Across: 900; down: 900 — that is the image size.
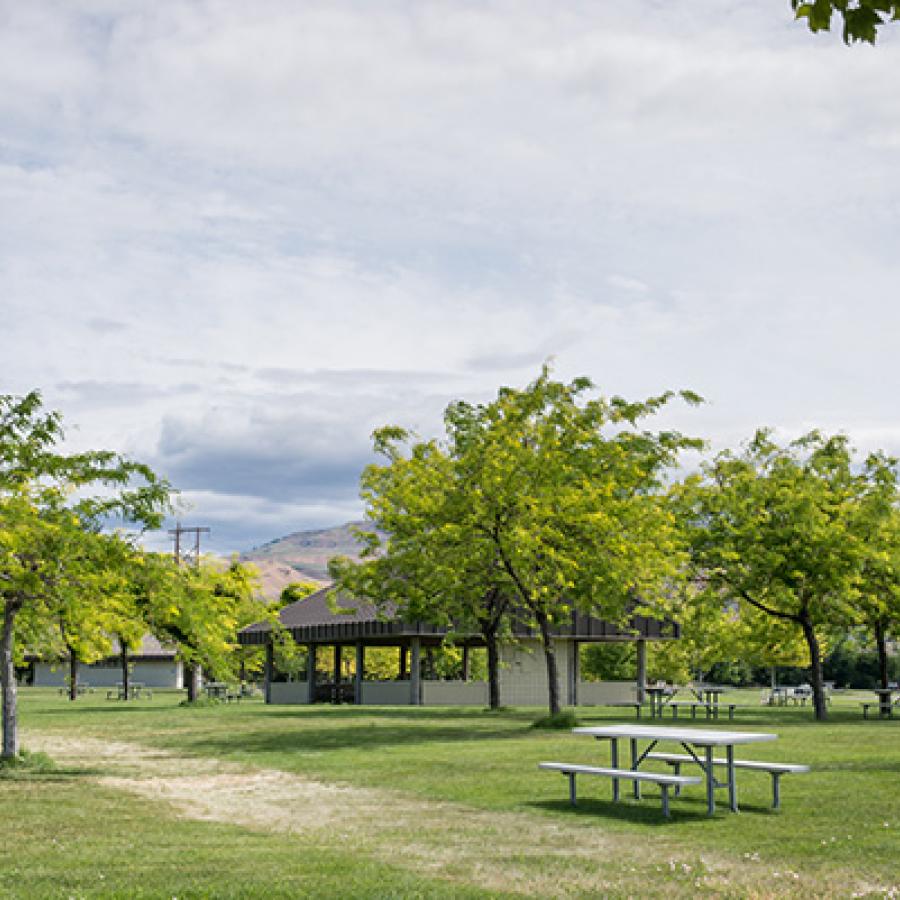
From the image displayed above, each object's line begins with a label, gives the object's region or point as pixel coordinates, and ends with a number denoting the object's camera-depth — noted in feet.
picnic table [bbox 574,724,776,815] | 41.83
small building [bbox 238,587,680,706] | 143.74
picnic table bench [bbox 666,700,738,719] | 108.69
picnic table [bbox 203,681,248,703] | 170.70
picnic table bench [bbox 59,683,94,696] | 219.20
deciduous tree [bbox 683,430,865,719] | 102.47
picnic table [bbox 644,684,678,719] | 107.04
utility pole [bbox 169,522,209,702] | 138.90
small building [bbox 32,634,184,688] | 296.30
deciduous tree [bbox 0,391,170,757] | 55.88
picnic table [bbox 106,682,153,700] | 188.97
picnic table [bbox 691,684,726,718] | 105.34
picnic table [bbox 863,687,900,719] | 114.39
